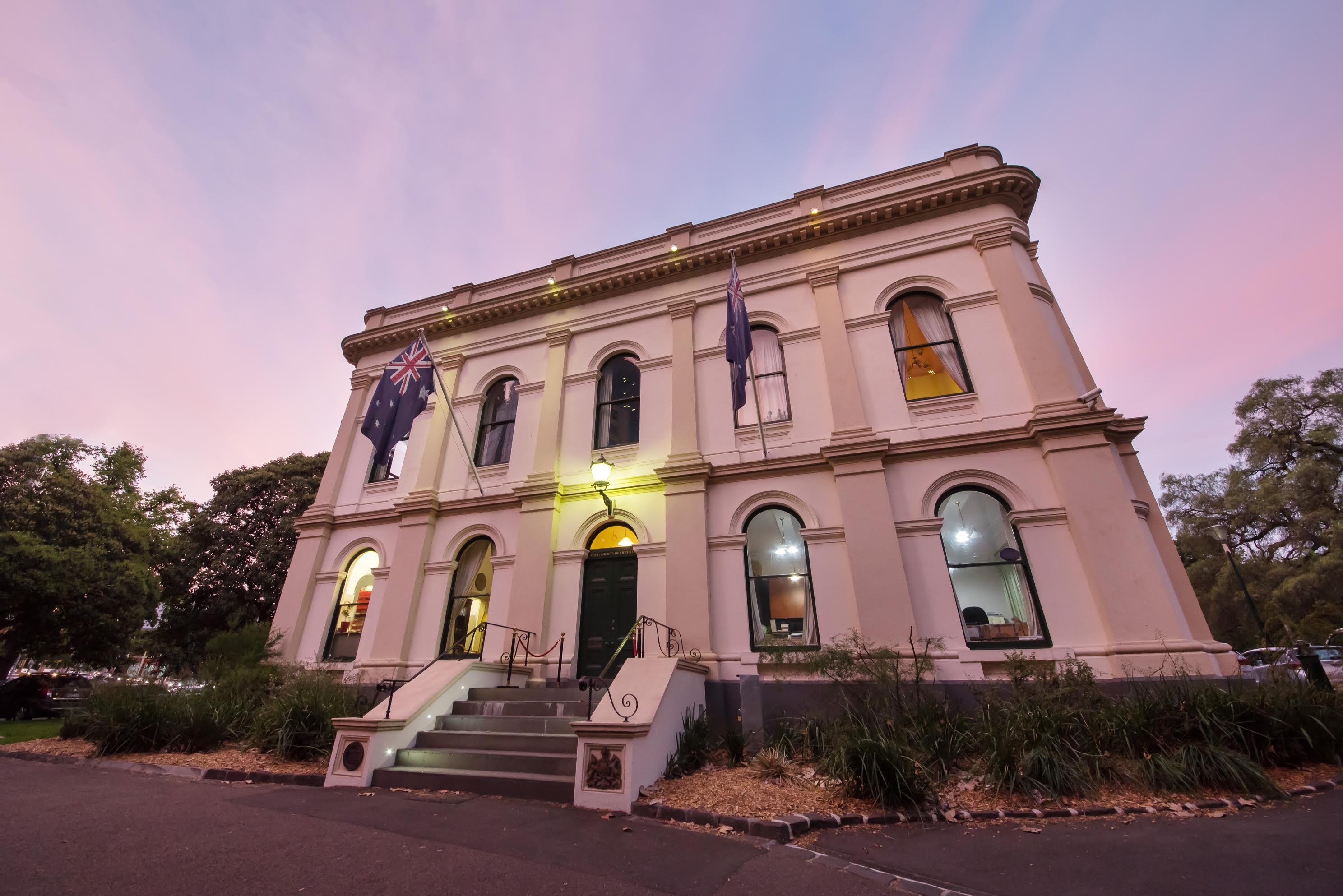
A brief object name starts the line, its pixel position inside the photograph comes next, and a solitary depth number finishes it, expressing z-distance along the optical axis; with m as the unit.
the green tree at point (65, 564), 15.18
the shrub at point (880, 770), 5.22
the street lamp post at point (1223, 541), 16.11
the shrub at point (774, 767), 6.29
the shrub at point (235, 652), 10.52
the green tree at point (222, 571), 19.50
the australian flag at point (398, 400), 11.95
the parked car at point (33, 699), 16.06
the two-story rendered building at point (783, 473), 8.76
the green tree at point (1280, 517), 20.94
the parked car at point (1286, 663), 6.74
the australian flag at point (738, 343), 10.16
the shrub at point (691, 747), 6.80
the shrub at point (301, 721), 7.82
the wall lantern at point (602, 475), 10.28
